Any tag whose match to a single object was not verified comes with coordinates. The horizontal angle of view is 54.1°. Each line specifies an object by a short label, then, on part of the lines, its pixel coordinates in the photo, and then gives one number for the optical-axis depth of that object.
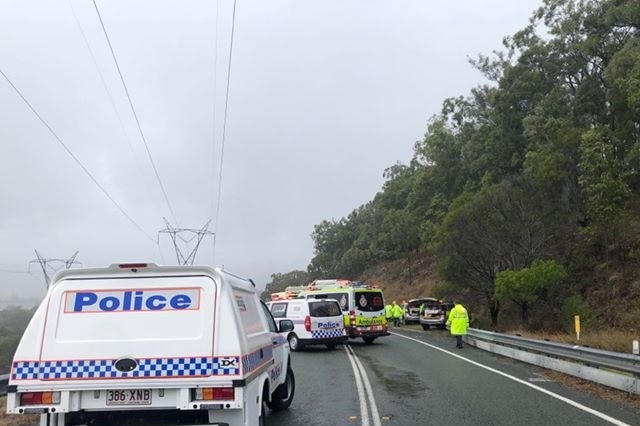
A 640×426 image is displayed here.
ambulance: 24.20
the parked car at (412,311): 38.22
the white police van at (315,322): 21.14
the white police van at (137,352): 5.84
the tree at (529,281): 28.61
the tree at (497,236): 32.62
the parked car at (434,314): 34.16
